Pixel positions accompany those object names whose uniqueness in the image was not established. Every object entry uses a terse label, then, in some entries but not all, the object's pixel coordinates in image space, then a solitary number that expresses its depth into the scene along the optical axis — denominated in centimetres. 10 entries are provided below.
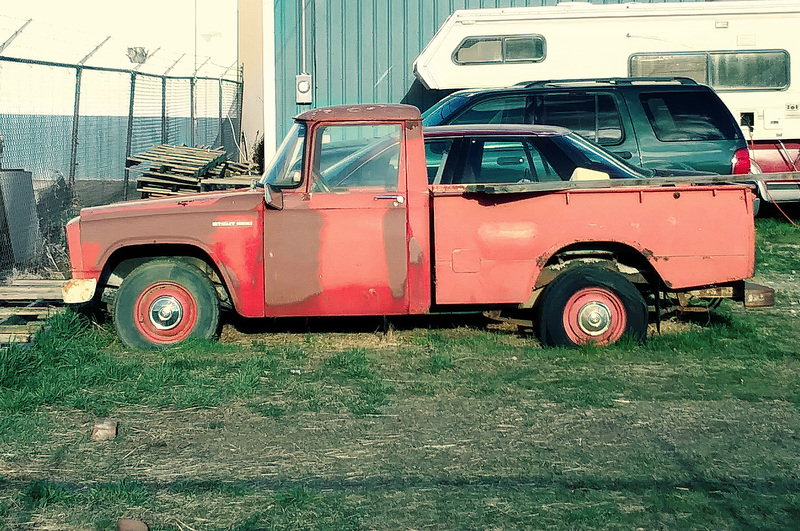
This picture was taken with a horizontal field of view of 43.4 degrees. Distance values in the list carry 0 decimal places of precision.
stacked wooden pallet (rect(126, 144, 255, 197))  1262
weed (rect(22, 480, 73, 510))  437
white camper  1426
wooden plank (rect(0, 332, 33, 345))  720
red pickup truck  701
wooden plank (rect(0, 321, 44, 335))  744
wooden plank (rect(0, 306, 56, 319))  798
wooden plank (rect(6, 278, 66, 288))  912
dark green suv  1108
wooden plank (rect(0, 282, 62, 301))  847
